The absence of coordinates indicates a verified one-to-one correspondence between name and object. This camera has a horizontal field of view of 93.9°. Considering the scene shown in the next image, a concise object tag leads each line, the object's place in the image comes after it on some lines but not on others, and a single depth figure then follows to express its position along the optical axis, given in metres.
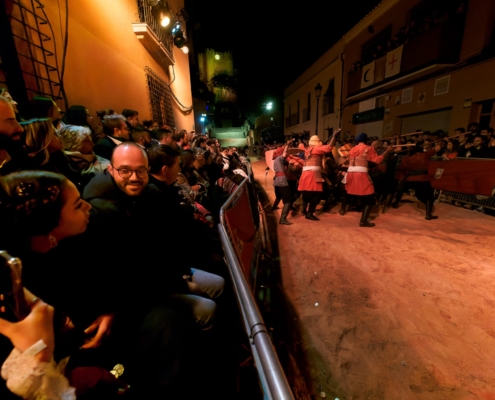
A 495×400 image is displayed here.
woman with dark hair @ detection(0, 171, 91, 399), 0.68
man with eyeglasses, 1.55
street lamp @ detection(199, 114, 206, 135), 20.09
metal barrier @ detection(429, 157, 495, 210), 5.02
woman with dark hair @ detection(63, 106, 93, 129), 3.05
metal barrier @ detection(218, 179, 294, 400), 0.78
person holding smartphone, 0.66
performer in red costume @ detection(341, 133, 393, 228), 4.93
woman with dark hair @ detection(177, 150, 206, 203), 3.38
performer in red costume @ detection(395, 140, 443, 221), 5.39
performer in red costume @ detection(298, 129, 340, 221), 5.20
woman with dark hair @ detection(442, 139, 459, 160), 6.71
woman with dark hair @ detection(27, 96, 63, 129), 2.40
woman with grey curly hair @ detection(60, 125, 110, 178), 2.41
